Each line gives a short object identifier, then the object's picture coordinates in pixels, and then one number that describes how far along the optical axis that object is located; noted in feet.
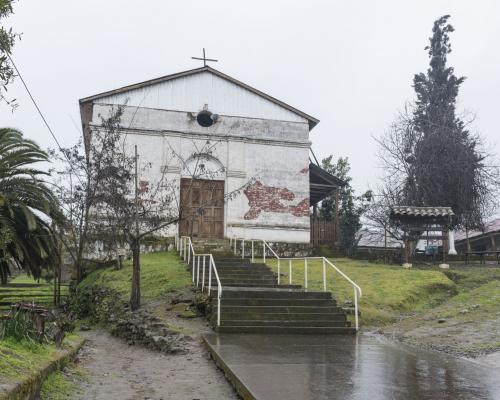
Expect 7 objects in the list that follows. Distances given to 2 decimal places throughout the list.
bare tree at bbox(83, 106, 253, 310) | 48.01
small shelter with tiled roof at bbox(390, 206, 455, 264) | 63.72
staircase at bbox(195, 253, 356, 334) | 34.71
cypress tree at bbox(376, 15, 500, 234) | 91.76
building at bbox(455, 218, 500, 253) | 117.42
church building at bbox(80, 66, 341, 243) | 71.20
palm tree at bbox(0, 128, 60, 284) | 56.24
